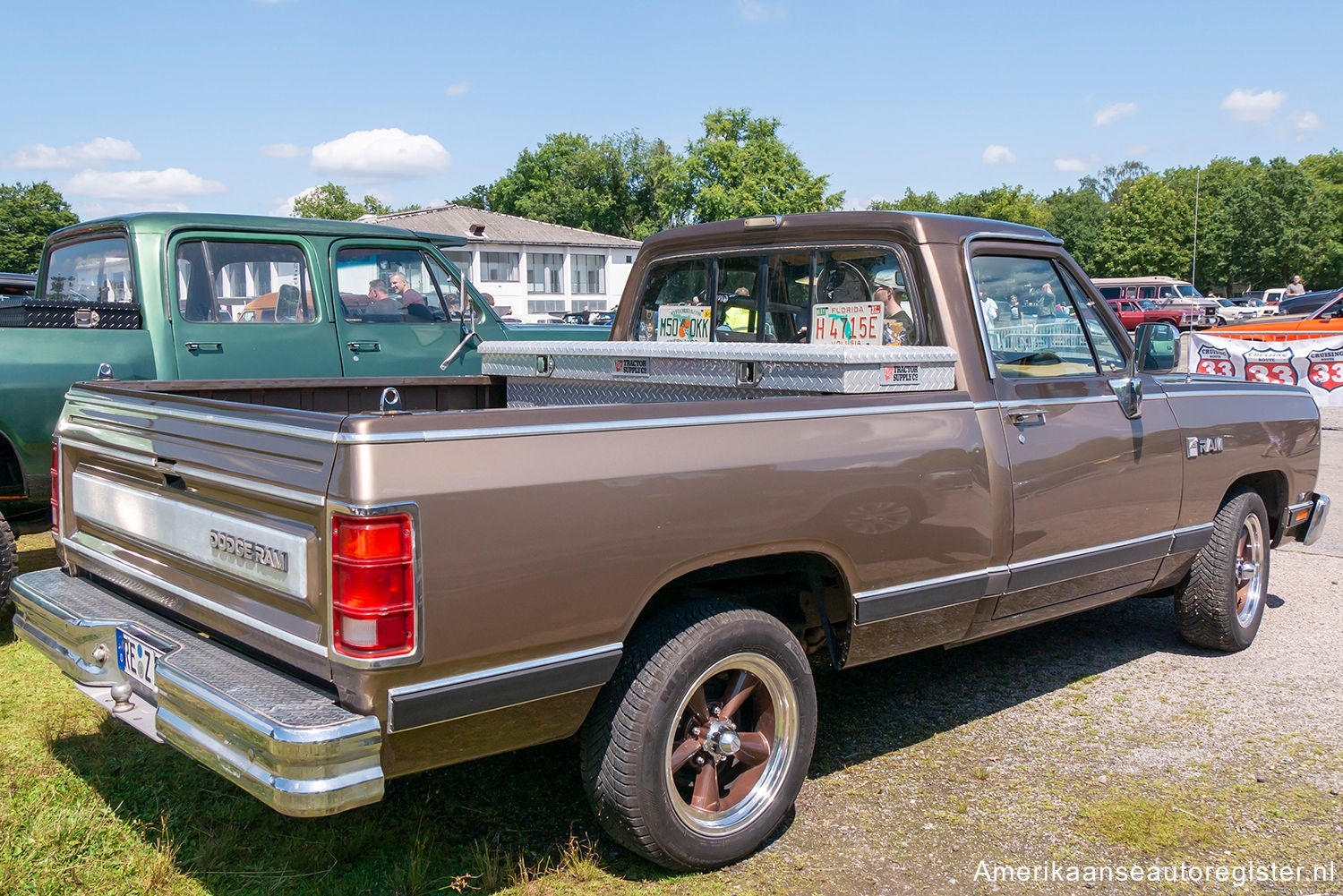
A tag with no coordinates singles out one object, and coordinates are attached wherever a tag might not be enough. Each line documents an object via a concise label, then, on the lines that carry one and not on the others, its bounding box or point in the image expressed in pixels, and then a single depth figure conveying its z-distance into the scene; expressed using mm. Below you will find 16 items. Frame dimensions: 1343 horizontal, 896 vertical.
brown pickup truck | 2400
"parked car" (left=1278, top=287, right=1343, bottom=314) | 22797
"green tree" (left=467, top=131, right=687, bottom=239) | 80500
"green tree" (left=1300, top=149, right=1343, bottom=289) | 69375
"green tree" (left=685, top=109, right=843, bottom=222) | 63906
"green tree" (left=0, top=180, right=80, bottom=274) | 69688
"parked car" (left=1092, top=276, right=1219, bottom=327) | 40700
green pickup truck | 5000
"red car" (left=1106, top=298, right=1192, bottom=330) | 36312
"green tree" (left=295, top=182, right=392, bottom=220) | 80750
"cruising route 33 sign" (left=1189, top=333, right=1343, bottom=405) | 13031
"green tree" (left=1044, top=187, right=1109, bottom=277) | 86938
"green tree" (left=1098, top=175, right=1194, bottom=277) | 73625
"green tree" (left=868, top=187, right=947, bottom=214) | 105562
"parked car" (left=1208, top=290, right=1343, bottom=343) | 14008
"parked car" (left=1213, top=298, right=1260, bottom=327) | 39441
